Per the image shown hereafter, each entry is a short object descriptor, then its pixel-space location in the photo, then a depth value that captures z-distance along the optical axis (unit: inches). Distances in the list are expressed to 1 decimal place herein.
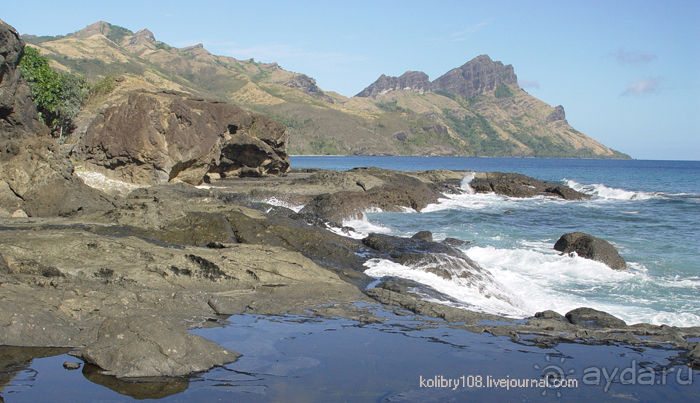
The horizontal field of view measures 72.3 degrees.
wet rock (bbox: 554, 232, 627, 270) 479.4
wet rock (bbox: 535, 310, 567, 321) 289.9
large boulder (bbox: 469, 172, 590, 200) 1255.5
